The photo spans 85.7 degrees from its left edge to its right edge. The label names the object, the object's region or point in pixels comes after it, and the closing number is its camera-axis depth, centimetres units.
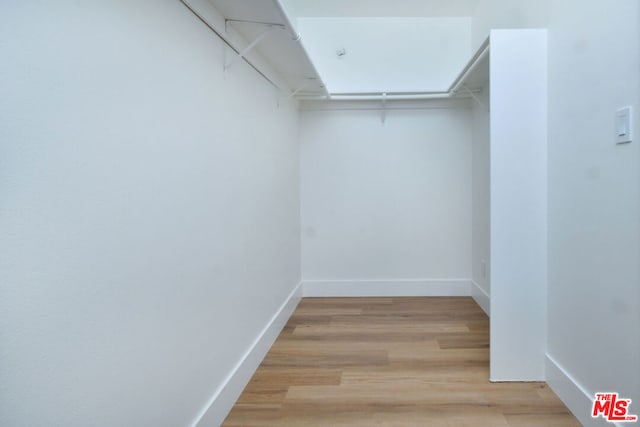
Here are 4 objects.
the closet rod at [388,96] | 333
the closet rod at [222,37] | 143
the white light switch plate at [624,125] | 133
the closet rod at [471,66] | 218
